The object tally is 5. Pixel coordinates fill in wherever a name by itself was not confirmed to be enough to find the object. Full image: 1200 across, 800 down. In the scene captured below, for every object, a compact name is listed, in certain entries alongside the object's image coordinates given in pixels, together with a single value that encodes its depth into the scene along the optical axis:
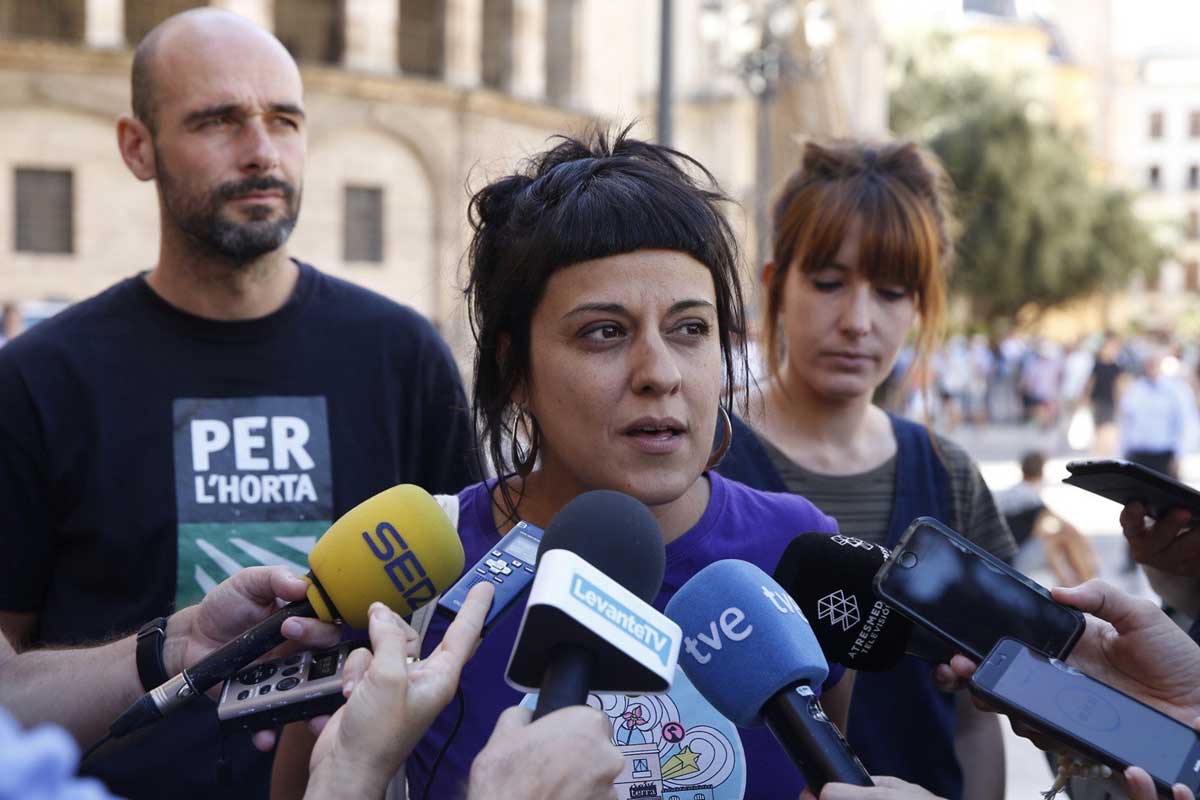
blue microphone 1.83
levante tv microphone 1.55
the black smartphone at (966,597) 2.01
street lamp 13.52
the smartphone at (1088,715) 1.85
